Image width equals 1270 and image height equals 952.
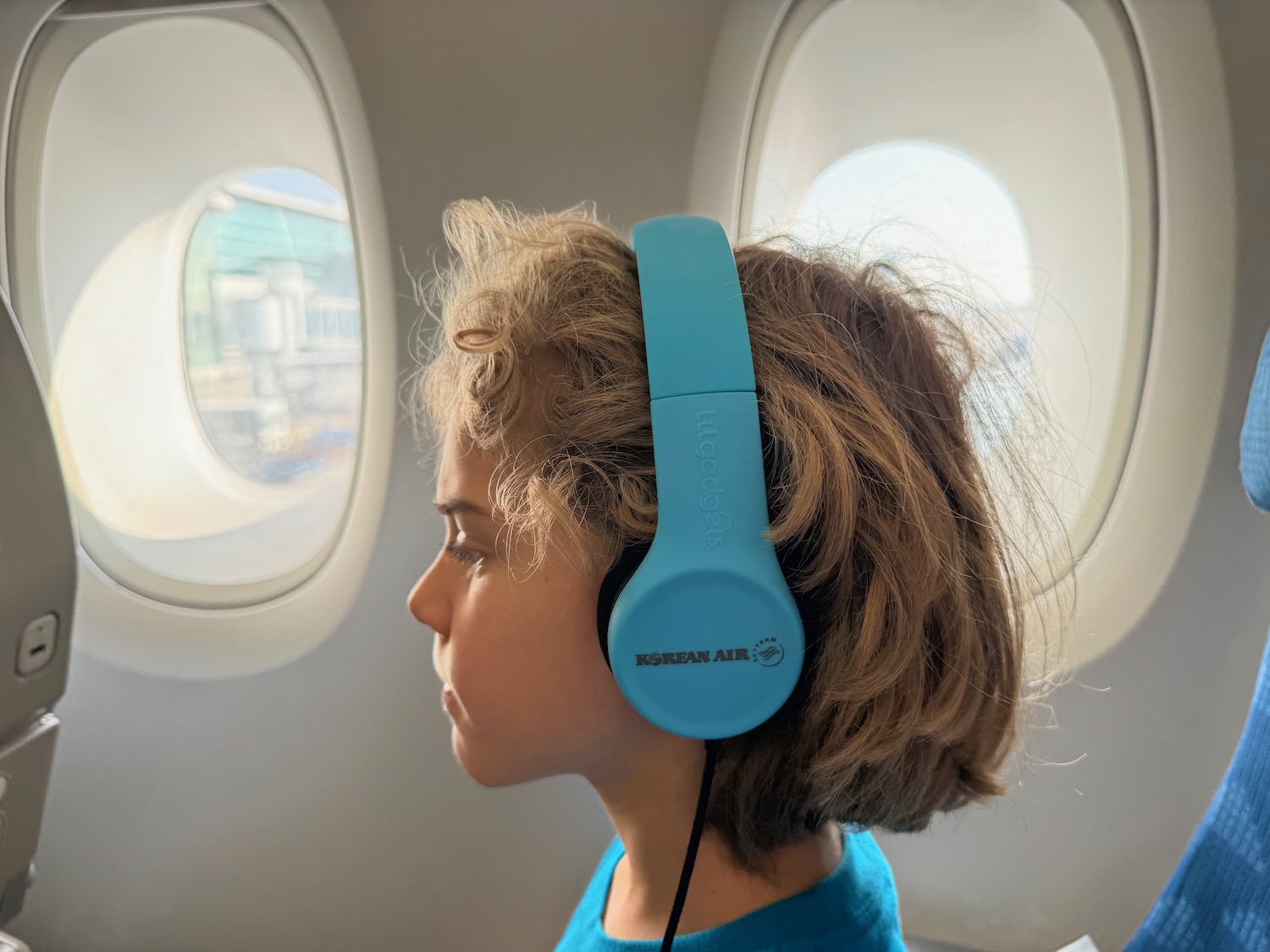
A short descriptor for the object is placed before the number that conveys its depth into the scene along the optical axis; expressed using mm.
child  599
